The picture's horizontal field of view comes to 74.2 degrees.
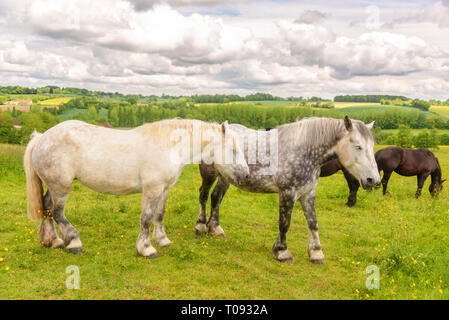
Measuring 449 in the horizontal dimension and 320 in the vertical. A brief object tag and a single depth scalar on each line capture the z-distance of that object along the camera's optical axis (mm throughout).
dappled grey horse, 5148
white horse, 5328
